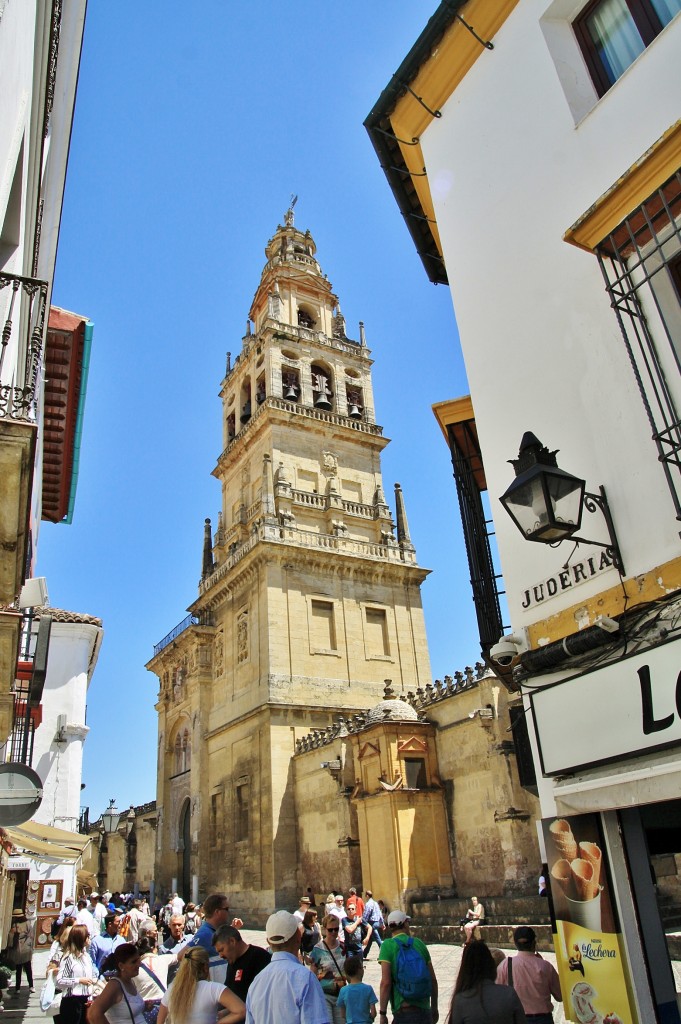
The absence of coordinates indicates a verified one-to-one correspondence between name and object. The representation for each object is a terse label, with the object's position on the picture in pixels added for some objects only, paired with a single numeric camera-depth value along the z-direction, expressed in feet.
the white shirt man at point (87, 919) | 34.04
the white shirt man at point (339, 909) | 34.91
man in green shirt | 16.37
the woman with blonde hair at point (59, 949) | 22.52
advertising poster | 13.71
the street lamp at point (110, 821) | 65.92
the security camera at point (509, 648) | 17.46
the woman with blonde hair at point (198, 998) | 12.56
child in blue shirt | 17.15
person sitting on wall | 37.83
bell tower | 77.30
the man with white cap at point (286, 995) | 11.40
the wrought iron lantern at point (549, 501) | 15.23
